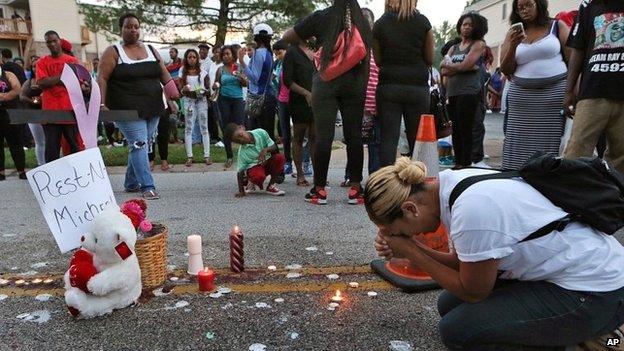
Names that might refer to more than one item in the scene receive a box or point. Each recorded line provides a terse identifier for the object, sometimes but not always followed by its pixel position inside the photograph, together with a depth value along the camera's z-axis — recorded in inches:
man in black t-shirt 128.0
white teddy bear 95.6
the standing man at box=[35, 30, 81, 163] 211.3
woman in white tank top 159.0
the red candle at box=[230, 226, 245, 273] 118.3
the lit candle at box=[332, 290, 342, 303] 105.5
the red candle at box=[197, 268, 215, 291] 110.0
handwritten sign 108.3
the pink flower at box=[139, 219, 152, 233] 106.2
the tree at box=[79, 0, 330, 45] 720.9
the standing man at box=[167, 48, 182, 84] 400.2
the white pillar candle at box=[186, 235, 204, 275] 118.7
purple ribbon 163.2
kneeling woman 68.6
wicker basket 106.4
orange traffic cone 110.6
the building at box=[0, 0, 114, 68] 1222.9
